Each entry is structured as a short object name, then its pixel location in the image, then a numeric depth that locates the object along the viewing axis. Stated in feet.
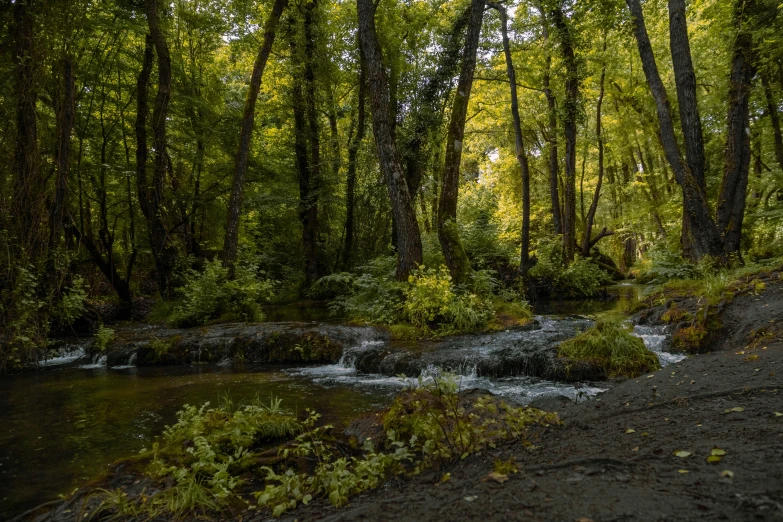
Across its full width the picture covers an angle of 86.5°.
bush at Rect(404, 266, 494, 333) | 31.55
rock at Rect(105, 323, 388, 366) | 30.04
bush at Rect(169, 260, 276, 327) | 38.24
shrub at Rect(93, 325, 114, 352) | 31.89
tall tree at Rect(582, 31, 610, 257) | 60.46
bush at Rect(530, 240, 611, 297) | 53.67
